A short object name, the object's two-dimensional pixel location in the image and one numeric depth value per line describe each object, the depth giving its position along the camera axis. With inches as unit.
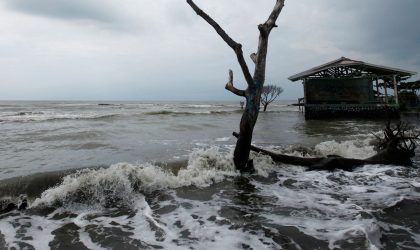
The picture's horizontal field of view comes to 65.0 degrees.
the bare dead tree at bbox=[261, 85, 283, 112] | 1804.9
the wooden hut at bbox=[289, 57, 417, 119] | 906.1
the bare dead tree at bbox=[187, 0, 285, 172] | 255.9
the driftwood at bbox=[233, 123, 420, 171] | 306.5
